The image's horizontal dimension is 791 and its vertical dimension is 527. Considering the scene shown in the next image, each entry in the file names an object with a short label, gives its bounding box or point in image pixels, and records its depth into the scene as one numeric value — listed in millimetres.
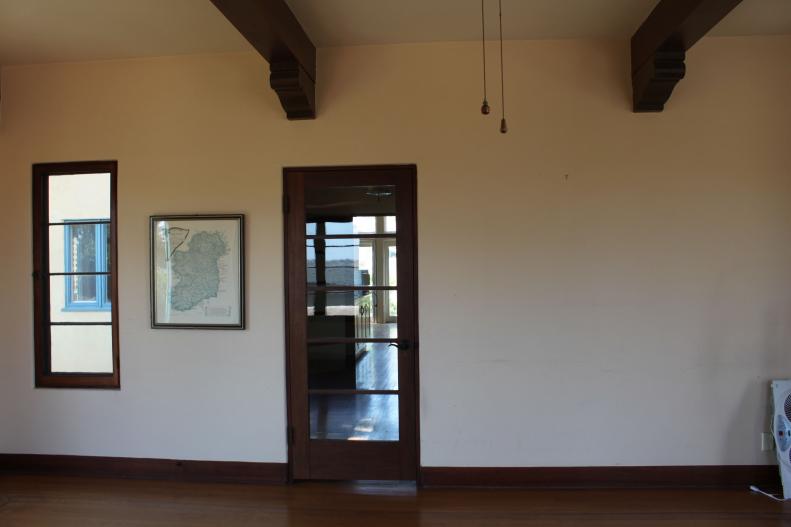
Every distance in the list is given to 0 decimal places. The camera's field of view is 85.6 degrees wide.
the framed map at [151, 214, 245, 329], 2898
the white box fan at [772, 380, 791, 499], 2588
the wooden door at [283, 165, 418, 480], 2859
